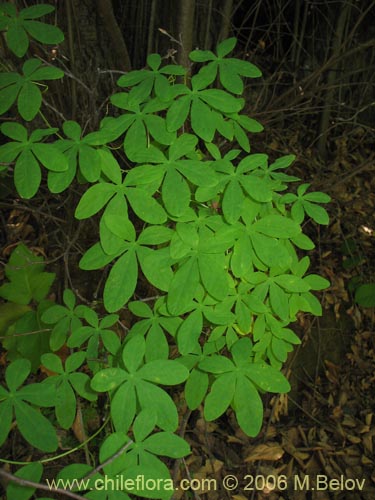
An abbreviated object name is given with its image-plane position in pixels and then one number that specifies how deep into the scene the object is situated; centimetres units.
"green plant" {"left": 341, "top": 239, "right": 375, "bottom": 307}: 55
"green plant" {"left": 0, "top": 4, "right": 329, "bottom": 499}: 23
